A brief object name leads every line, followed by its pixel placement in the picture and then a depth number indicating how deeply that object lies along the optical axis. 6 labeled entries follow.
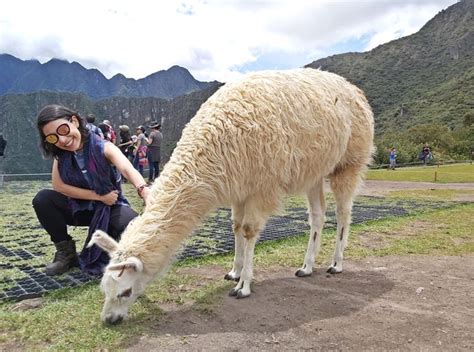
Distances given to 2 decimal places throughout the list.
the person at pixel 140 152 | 14.28
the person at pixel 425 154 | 34.92
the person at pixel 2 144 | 10.55
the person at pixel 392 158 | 30.77
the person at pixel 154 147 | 13.95
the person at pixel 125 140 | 14.21
